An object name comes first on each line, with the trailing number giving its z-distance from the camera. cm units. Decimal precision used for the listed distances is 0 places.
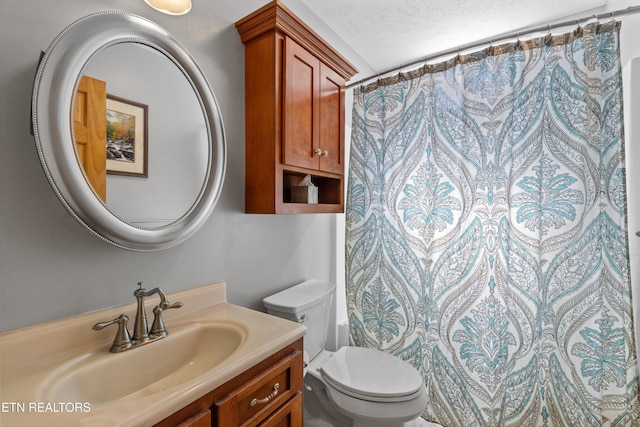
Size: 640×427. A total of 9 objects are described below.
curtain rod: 126
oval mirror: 77
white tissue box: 146
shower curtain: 129
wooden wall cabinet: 124
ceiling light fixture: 101
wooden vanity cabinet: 65
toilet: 122
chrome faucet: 83
